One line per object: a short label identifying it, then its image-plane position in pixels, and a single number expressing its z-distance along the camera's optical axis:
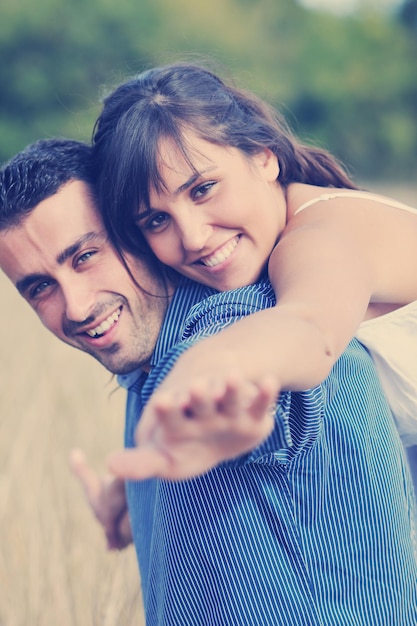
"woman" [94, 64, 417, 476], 2.16
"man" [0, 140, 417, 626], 2.09
